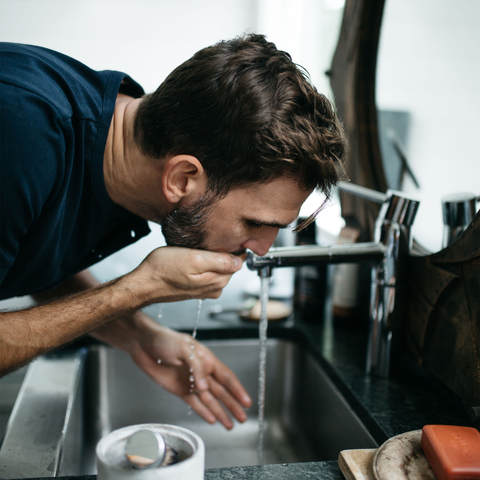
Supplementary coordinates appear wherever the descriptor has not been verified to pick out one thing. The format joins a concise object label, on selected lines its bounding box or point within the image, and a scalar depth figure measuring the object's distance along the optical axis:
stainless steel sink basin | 0.79
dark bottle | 1.12
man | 0.64
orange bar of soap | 0.47
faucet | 0.78
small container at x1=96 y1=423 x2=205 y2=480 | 0.38
